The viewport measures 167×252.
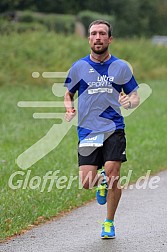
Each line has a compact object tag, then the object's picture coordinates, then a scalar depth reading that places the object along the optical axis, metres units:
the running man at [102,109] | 13.38
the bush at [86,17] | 101.56
